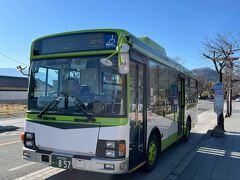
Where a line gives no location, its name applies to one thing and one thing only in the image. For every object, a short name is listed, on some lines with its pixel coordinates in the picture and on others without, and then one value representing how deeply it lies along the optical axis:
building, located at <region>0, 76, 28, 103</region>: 34.01
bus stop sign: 9.29
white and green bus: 3.59
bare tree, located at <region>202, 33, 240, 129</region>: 10.04
